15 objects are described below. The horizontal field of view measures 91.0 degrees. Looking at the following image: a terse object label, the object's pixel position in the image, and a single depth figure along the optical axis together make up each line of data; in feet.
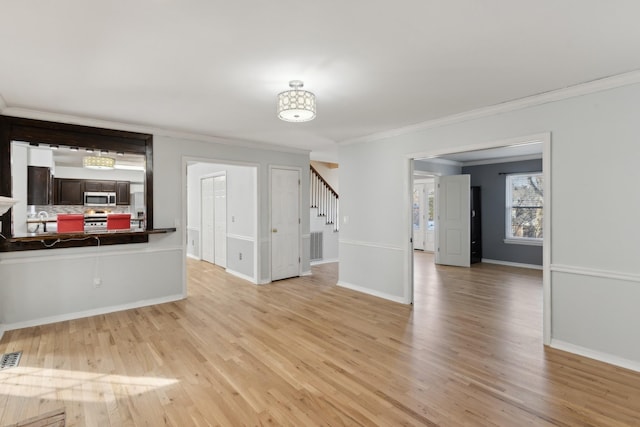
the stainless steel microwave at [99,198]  22.08
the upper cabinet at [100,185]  21.63
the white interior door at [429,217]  30.89
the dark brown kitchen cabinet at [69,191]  19.12
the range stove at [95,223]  14.68
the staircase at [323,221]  25.13
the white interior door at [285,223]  19.49
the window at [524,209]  23.12
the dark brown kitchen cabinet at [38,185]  14.11
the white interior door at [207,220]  24.99
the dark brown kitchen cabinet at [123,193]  20.36
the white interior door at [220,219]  22.77
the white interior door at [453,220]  23.49
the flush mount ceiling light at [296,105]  8.76
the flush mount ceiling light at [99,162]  14.96
